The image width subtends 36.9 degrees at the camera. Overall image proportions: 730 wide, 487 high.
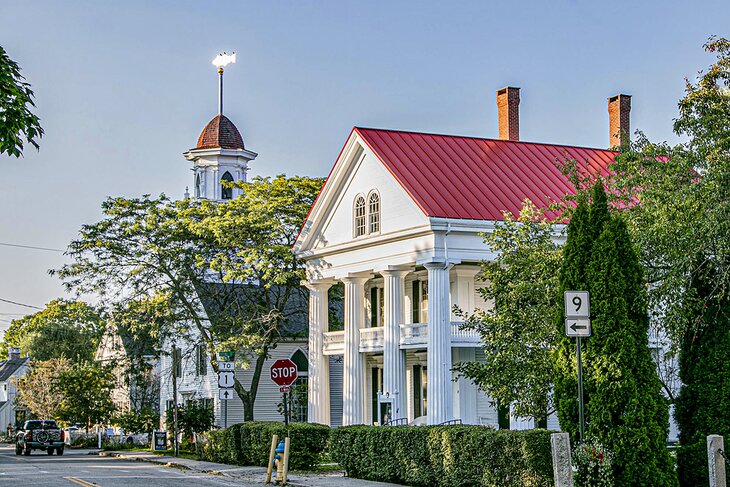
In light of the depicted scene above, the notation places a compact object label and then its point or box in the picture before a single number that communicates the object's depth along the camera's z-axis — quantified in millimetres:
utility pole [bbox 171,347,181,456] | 41281
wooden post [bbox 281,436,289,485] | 25375
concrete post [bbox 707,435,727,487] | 16906
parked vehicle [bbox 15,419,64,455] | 45906
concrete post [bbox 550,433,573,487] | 16922
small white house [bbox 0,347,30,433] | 94062
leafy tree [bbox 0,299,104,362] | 81125
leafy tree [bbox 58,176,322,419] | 43656
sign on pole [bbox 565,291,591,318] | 17375
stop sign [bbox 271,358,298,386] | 27484
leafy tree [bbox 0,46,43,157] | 13031
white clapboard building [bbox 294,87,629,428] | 35375
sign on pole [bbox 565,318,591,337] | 17219
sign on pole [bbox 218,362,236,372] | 32831
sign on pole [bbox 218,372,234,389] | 32688
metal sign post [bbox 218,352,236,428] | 32781
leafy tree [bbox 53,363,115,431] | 53375
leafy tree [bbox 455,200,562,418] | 23891
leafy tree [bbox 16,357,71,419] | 63375
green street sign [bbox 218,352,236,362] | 33531
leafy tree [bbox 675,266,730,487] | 18469
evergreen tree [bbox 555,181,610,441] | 18922
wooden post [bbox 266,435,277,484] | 26016
